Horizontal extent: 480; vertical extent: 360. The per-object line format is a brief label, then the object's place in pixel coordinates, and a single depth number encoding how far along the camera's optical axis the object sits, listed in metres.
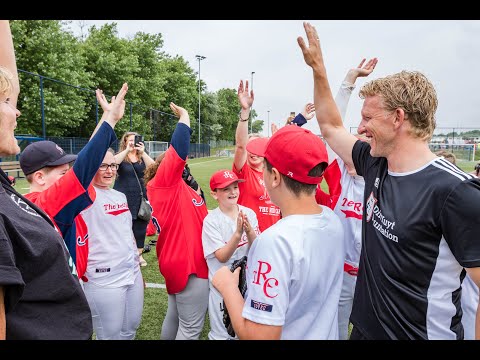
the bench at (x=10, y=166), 16.40
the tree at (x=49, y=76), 22.52
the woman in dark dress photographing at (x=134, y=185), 6.14
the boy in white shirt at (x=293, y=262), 1.49
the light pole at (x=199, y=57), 59.50
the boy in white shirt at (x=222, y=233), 3.02
